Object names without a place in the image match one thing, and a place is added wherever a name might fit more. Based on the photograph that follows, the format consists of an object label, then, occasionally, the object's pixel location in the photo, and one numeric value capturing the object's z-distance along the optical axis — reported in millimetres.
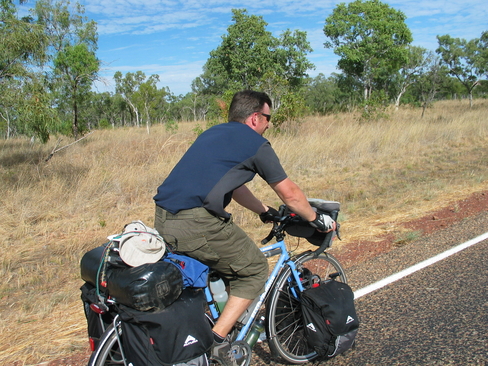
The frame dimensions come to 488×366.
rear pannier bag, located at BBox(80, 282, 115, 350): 2340
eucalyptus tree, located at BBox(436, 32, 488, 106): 34156
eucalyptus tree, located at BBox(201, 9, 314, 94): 27625
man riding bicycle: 2490
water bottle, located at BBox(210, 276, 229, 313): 2729
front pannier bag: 2867
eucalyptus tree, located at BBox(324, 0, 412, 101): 31266
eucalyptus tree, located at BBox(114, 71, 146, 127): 39906
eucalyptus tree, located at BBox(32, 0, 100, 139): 18609
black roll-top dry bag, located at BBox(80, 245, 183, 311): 2070
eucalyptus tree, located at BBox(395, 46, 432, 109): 34375
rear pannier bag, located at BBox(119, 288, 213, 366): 2129
